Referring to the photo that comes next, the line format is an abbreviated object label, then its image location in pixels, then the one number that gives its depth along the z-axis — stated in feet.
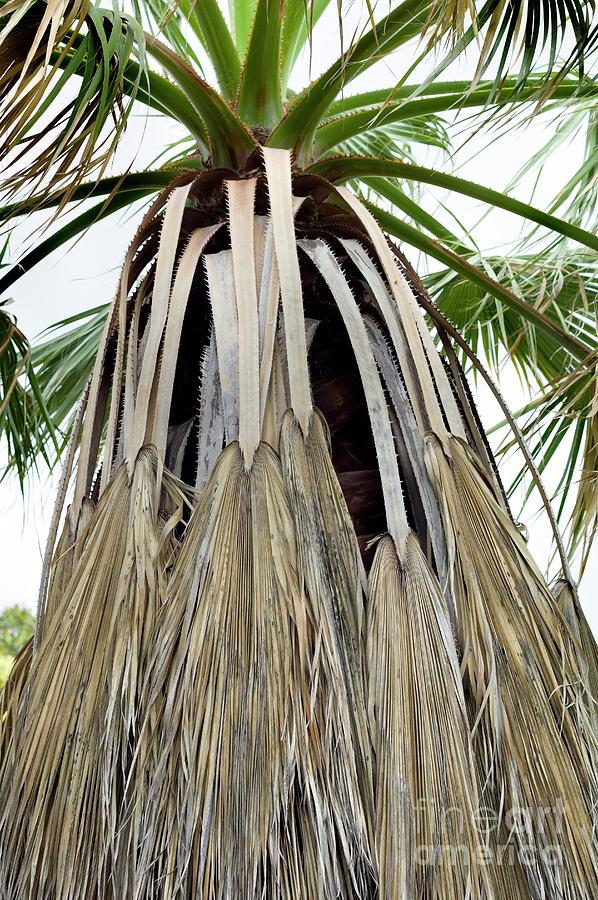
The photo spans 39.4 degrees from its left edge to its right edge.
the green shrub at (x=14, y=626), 35.81
